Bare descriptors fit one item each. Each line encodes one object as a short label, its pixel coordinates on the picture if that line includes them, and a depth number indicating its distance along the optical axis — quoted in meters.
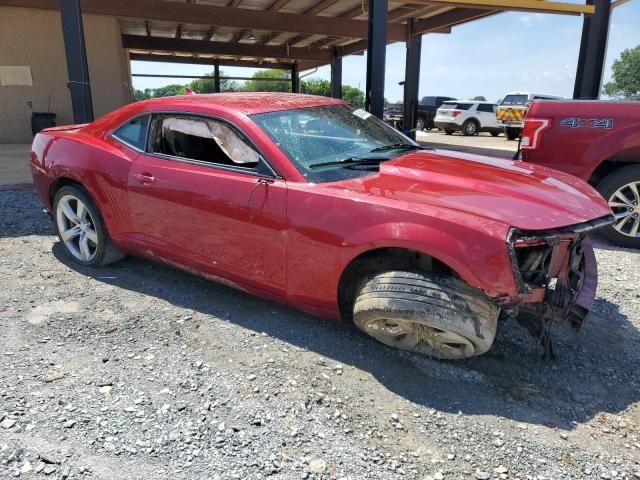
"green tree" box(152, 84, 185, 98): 49.23
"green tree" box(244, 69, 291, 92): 52.98
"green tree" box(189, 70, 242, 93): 51.69
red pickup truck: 4.78
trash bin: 12.27
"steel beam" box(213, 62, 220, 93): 23.83
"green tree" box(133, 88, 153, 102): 45.21
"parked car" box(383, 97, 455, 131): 26.67
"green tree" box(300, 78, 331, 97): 43.24
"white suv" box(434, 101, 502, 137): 24.00
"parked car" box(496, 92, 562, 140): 20.00
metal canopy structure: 7.91
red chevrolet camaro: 2.49
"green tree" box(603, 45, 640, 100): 73.25
